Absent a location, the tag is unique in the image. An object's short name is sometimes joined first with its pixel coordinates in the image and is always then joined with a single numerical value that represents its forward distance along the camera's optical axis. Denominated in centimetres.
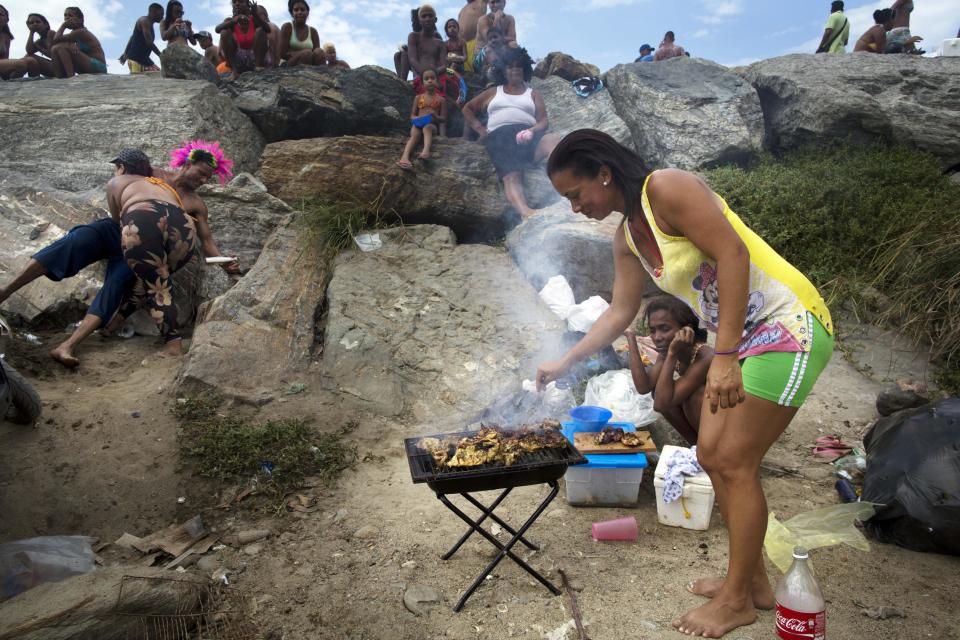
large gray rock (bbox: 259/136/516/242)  730
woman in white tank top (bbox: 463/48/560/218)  810
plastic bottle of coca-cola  228
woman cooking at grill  221
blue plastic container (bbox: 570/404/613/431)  412
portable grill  278
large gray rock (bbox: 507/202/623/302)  665
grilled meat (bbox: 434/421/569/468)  298
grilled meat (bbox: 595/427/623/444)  390
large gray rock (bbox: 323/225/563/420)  525
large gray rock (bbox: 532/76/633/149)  870
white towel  361
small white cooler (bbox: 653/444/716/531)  358
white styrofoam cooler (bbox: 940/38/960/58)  995
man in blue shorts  533
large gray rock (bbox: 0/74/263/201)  734
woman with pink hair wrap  537
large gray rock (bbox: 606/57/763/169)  853
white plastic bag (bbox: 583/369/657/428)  465
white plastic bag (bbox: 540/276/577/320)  613
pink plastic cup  352
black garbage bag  311
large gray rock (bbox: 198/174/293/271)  667
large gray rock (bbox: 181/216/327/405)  504
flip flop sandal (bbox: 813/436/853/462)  443
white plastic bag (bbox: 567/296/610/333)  576
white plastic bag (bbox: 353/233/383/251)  670
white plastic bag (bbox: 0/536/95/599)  271
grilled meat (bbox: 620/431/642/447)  387
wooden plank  381
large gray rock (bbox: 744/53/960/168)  840
